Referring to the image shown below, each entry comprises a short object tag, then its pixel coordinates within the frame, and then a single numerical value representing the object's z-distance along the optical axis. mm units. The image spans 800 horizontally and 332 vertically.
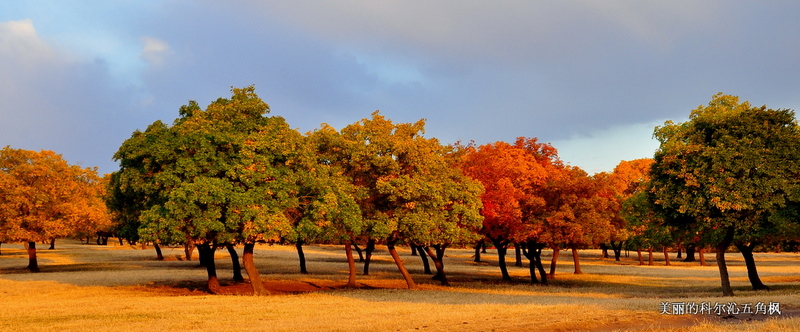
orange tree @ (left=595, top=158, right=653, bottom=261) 84444
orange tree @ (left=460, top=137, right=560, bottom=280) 42812
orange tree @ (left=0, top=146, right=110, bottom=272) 52875
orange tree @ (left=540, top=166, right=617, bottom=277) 43750
